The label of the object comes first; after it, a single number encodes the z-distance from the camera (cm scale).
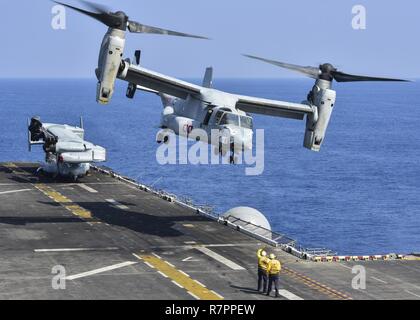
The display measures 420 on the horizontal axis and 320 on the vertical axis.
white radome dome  5253
